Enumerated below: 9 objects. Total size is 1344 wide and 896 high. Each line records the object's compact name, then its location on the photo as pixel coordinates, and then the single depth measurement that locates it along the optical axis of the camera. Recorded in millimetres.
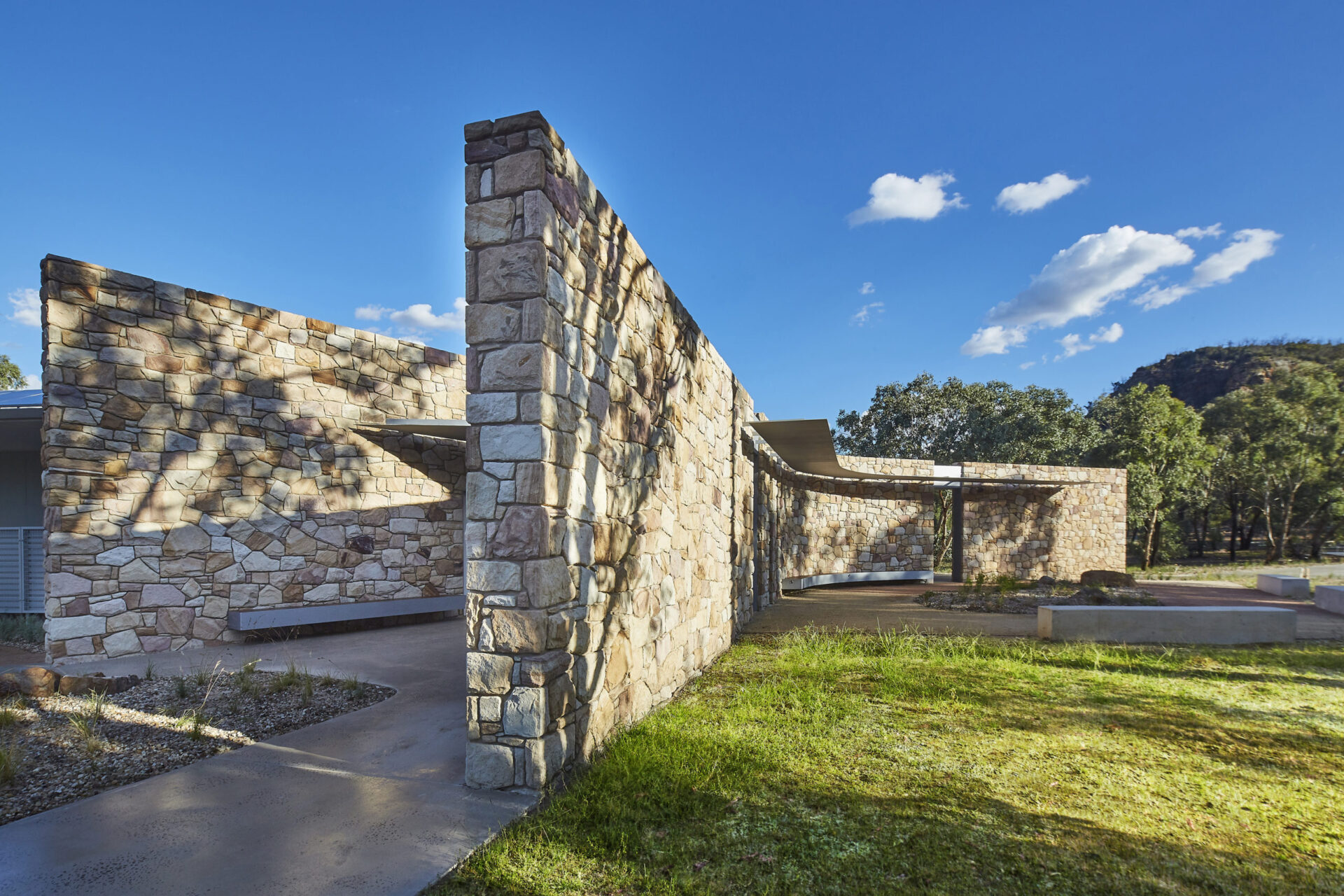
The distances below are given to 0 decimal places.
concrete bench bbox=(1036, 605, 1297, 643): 7953
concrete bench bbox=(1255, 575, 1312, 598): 12602
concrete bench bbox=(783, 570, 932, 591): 14602
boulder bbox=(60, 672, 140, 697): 5387
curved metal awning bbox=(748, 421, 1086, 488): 8969
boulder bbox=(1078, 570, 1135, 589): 13352
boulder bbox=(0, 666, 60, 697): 5238
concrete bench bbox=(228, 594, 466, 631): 7769
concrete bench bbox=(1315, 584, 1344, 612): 10789
